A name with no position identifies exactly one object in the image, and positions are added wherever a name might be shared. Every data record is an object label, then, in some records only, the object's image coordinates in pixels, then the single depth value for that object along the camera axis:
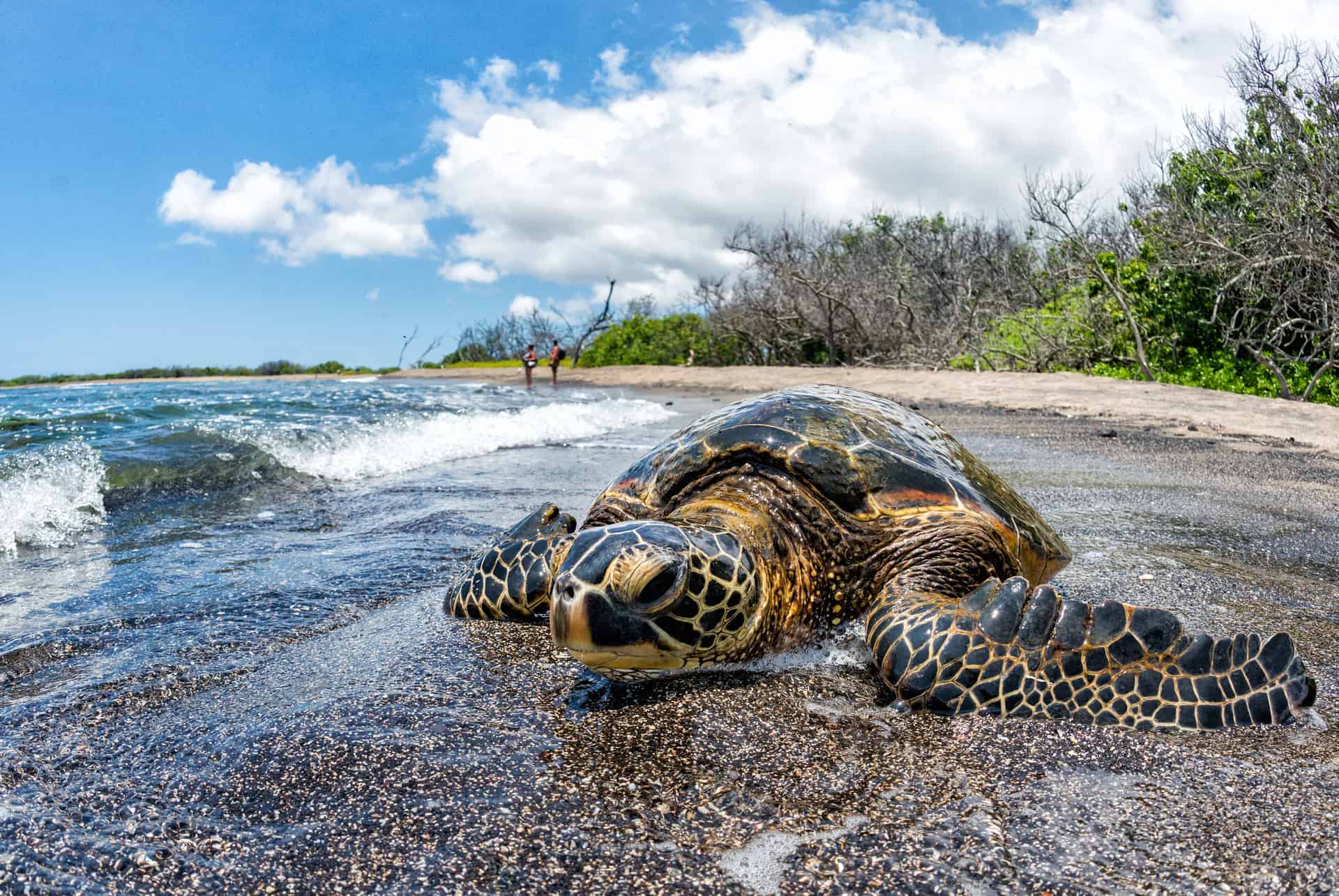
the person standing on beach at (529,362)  32.68
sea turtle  1.99
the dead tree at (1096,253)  16.12
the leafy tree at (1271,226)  11.70
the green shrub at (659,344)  32.78
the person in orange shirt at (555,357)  33.59
